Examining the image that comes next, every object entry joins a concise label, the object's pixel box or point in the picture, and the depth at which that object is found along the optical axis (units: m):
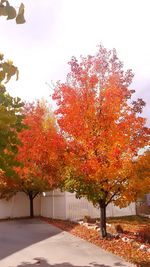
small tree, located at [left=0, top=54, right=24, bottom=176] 2.21
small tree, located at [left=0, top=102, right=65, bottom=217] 10.23
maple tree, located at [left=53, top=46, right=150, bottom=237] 8.15
